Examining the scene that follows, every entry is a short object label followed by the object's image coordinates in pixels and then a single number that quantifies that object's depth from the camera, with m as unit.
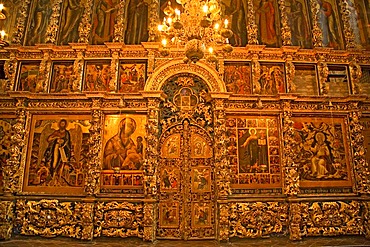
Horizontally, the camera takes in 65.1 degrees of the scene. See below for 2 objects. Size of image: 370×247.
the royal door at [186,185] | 8.47
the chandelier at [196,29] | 5.34
